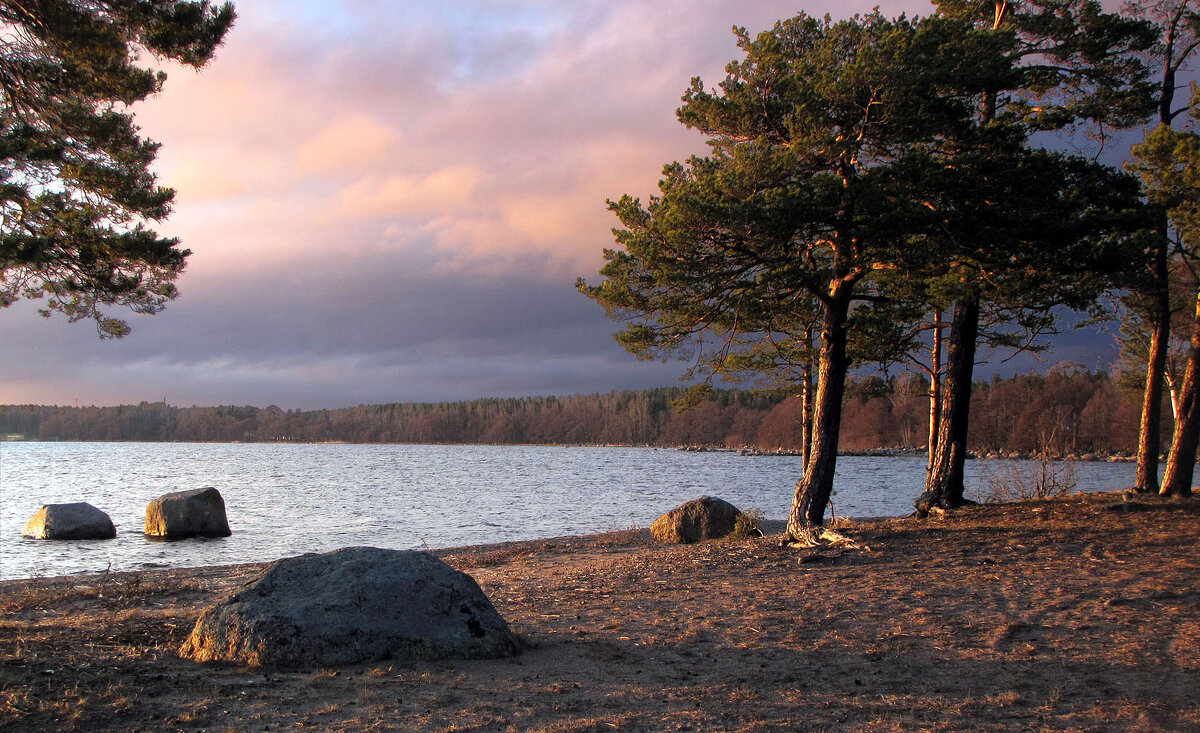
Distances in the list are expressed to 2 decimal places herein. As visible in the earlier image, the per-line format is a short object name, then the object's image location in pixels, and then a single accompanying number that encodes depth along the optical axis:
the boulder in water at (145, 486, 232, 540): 22.31
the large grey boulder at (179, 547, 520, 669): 6.12
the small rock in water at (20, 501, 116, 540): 21.66
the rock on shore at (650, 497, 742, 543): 17.02
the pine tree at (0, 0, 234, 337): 8.41
